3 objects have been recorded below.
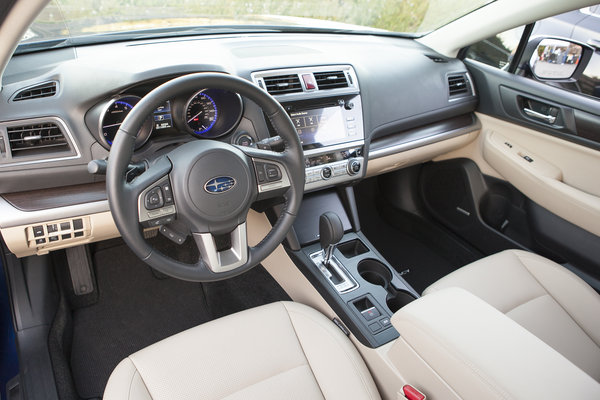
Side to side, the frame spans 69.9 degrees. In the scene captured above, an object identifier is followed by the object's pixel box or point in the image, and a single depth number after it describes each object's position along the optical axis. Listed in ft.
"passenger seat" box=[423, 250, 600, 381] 4.47
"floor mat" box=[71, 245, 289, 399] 6.31
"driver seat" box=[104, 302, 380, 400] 3.74
